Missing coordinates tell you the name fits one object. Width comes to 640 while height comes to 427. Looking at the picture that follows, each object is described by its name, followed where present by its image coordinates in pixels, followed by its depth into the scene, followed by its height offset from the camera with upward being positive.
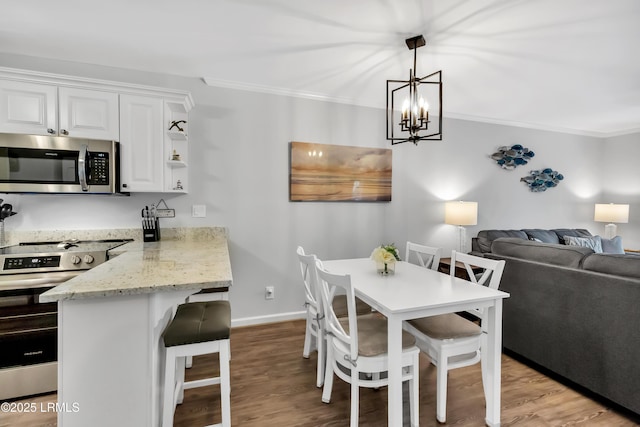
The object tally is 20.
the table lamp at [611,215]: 4.38 -0.12
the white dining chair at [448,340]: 1.73 -0.78
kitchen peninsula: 1.16 -0.54
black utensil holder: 2.62 -0.21
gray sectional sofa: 1.77 -0.71
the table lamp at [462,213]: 3.59 -0.08
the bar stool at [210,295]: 2.58 -0.76
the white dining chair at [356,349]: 1.58 -0.78
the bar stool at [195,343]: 1.36 -0.63
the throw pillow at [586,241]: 3.85 -0.45
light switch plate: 2.87 -0.05
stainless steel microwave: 2.14 +0.29
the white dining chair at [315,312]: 1.99 -0.75
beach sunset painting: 3.17 +0.35
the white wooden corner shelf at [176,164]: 2.54 +0.35
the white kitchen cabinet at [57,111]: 2.17 +0.69
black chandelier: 2.02 +0.65
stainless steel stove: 1.92 -0.73
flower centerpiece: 2.04 -0.35
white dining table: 1.51 -0.51
